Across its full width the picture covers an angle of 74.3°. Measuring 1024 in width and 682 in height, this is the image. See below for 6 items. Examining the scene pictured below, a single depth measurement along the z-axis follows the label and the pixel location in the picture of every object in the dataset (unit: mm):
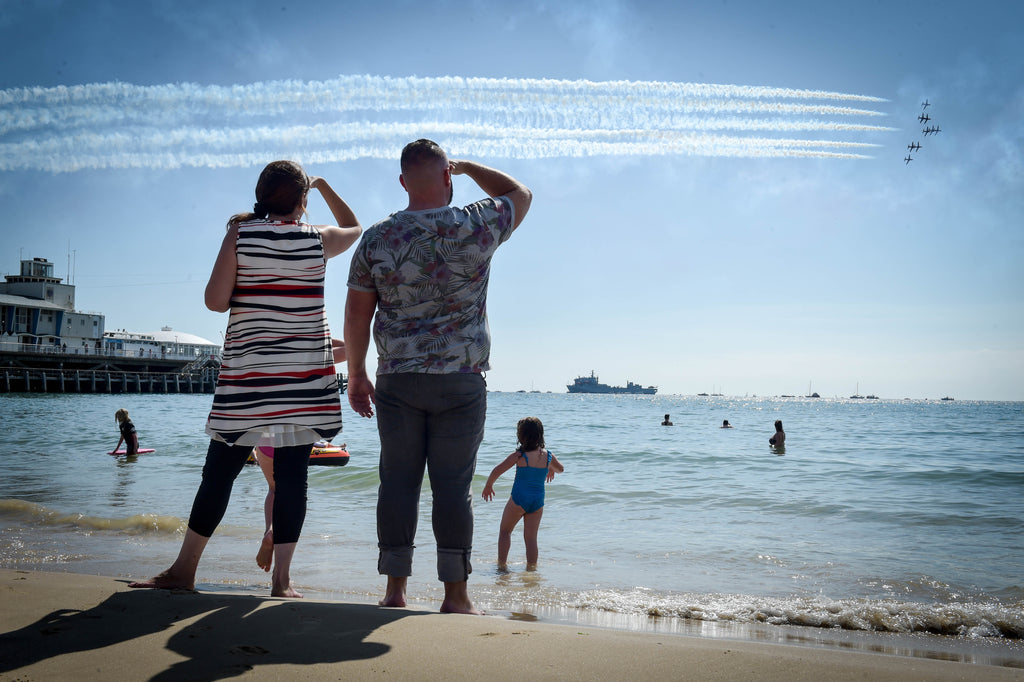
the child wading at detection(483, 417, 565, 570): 5867
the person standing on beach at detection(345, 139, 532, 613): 2916
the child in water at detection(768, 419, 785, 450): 22250
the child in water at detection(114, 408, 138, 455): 14398
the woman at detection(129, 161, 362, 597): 2988
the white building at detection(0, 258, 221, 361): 56844
